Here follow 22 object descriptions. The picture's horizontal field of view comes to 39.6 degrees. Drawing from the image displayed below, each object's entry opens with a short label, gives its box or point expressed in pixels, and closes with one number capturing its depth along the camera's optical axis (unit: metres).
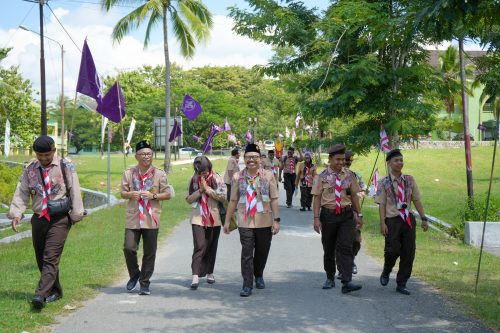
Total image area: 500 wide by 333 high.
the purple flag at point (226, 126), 61.25
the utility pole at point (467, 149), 15.70
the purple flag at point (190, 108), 34.44
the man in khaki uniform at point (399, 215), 8.32
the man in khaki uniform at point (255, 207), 8.34
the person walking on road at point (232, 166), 14.52
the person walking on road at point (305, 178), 18.77
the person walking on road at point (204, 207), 8.66
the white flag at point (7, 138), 38.03
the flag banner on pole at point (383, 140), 13.97
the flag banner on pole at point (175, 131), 38.08
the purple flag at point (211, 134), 23.18
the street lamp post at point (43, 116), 27.96
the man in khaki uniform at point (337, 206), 8.34
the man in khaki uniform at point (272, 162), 18.50
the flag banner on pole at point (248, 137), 65.19
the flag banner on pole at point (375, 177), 15.88
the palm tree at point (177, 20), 31.81
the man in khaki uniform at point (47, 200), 7.19
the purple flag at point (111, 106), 17.56
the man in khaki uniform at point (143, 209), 8.11
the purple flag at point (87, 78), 16.72
